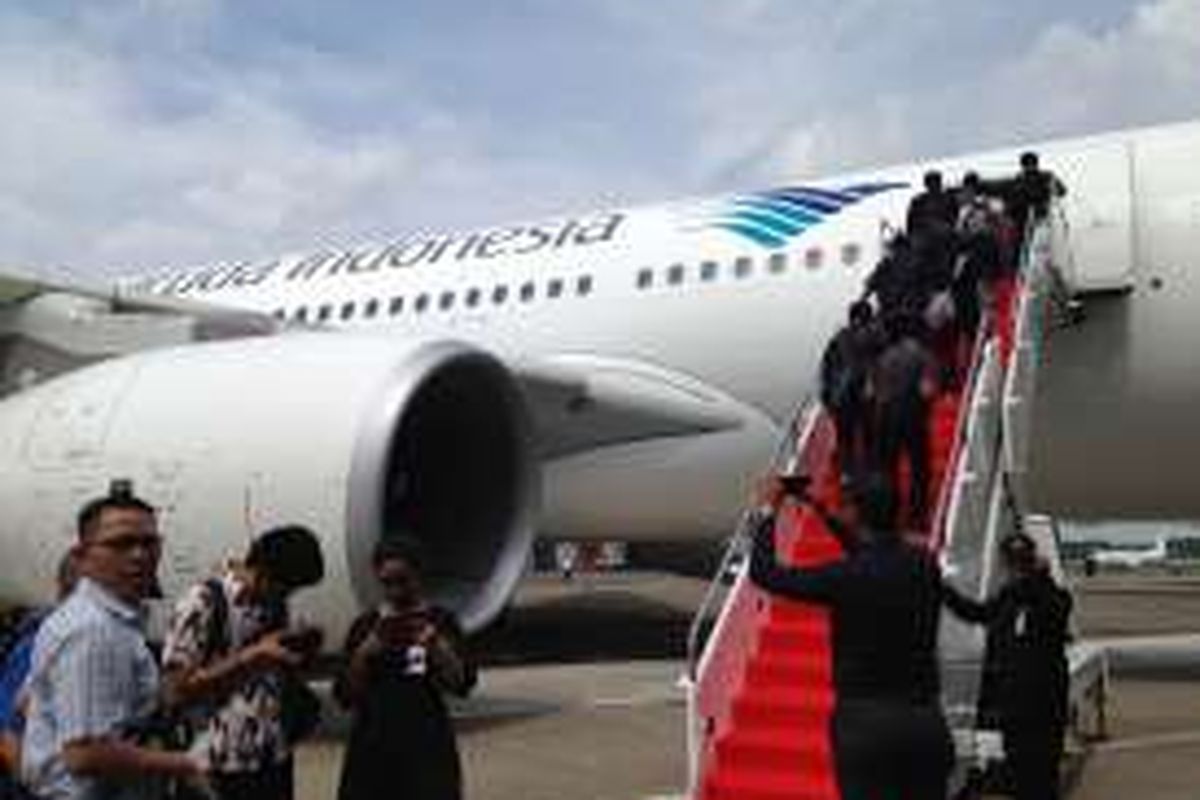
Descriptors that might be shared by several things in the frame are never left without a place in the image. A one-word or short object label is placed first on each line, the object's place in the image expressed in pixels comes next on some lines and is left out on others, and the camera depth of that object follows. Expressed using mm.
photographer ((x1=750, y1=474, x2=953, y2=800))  4633
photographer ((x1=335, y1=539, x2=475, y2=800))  4828
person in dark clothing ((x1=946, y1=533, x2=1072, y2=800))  7184
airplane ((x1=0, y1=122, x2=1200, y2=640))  9062
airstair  7355
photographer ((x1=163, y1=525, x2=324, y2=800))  4594
